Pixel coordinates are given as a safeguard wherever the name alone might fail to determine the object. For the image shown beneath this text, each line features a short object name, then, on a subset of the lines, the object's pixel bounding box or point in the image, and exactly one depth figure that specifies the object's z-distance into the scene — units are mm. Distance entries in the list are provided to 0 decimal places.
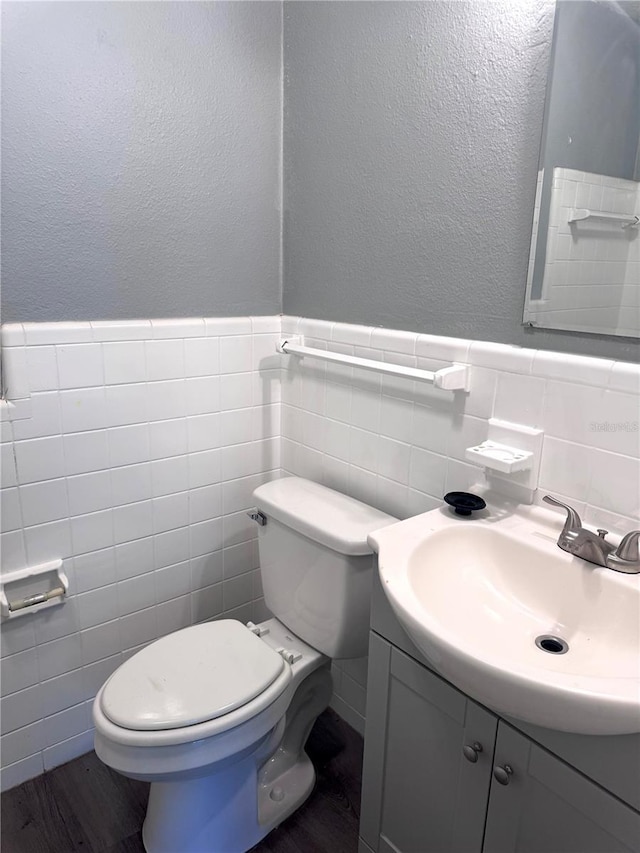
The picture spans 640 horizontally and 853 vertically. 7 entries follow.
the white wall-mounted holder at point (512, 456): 1135
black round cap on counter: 1157
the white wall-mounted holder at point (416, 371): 1235
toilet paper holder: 1391
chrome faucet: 961
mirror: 998
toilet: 1166
